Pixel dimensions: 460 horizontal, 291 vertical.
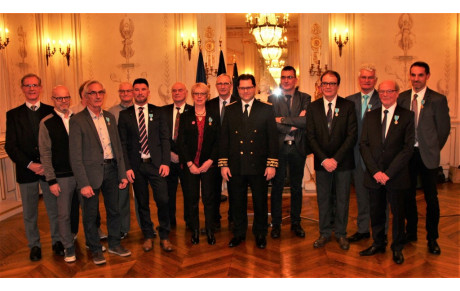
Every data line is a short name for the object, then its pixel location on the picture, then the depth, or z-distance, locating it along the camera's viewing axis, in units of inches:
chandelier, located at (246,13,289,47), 275.0
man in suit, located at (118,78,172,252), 148.9
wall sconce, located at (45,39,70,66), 258.5
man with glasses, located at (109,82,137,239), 160.7
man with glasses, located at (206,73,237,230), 157.2
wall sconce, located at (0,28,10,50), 215.2
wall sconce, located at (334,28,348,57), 265.1
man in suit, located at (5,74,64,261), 141.1
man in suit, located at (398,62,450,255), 139.9
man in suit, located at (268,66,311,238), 158.1
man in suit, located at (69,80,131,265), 131.7
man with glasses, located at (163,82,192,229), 159.8
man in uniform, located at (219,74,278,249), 146.0
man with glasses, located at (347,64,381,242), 148.3
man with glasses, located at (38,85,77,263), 135.1
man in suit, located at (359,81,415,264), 132.1
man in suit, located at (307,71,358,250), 144.3
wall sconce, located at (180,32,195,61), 268.2
